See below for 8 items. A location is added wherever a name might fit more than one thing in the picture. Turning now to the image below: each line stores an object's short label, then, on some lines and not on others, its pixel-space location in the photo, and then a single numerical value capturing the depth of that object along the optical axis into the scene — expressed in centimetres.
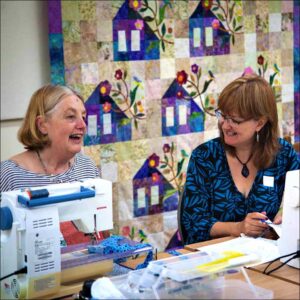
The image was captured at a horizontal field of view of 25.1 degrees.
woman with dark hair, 288
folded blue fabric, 217
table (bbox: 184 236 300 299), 202
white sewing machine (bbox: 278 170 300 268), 225
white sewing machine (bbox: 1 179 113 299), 194
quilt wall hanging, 381
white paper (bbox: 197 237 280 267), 238
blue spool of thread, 195
